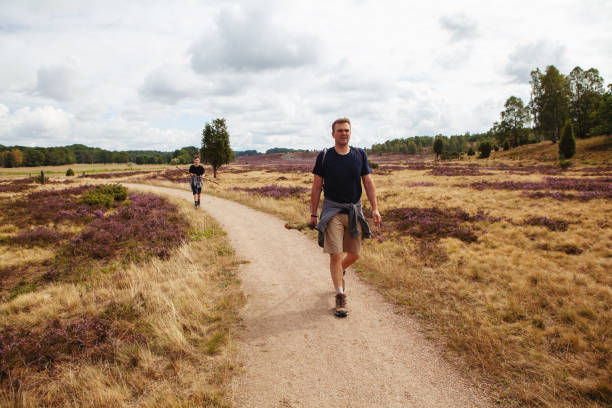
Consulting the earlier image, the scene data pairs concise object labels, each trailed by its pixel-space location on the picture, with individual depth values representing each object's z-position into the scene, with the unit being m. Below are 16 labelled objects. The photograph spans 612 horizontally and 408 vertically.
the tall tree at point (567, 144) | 44.96
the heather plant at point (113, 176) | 56.19
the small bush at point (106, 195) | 18.45
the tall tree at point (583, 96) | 62.78
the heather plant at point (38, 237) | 11.19
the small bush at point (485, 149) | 69.62
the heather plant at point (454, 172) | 35.42
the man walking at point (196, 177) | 16.20
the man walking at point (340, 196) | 4.93
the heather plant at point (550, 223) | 10.69
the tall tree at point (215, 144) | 48.44
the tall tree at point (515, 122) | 77.50
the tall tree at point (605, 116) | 49.16
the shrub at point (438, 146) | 81.00
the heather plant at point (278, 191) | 23.81
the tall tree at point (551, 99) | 62.94
